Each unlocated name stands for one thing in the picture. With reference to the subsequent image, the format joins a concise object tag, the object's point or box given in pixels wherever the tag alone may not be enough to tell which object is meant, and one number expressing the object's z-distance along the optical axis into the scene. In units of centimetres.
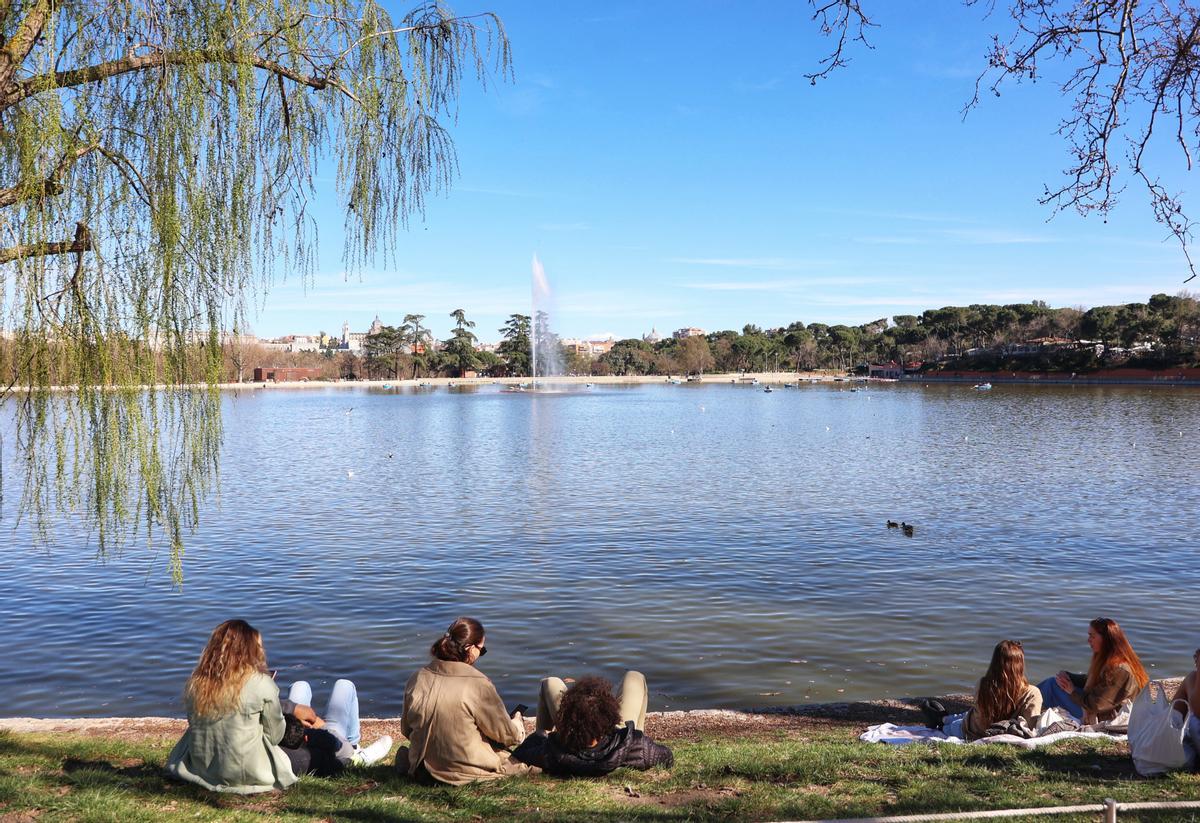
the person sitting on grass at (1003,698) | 793
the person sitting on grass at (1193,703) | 624
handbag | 609
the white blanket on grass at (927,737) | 748
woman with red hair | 812
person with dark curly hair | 639
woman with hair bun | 621
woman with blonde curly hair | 568
